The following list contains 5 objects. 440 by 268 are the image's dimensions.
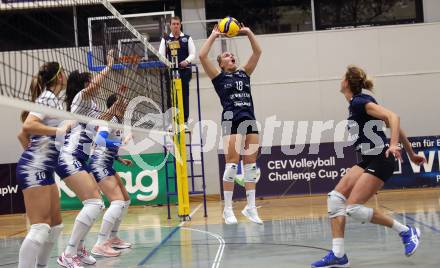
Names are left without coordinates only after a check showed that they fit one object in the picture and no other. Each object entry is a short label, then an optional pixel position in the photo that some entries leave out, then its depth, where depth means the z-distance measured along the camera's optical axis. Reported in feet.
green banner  45.80
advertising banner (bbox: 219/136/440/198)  46.32
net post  32.01
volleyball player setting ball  26.55
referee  35.76
